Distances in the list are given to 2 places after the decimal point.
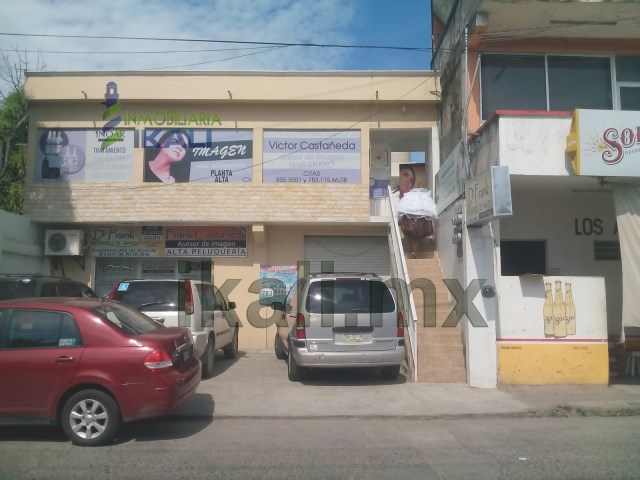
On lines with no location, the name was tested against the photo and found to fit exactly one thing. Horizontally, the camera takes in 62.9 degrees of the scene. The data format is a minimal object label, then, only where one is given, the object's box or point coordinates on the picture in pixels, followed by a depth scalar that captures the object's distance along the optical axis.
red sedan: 5.76
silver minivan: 8.66
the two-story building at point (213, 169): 13.12
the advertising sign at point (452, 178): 10.51
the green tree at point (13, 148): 14.48
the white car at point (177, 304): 8.79
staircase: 9.39
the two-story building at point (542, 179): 8.94
